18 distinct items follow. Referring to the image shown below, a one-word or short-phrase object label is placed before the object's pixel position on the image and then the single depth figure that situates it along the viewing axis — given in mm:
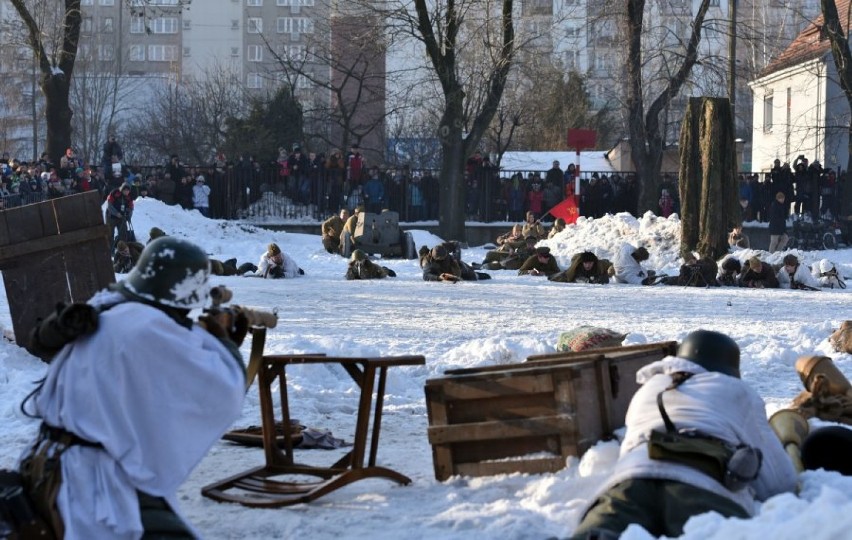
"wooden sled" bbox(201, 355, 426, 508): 7035
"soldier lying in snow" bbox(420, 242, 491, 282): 24031
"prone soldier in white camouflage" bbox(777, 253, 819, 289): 22953
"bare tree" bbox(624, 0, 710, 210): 33969
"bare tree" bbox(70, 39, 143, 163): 68688
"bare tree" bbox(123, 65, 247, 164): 54062
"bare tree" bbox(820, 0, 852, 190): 34406
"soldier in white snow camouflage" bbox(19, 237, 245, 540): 4852
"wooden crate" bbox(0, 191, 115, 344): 11539
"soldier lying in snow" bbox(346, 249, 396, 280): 24531
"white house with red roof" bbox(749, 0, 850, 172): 44750
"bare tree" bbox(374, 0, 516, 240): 34625
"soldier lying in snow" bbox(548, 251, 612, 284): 24281
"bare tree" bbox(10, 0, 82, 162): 34625
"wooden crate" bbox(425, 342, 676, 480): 6914
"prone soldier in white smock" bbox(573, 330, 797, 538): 5180
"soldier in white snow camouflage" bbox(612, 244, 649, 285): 24531
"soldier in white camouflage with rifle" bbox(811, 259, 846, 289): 23406
